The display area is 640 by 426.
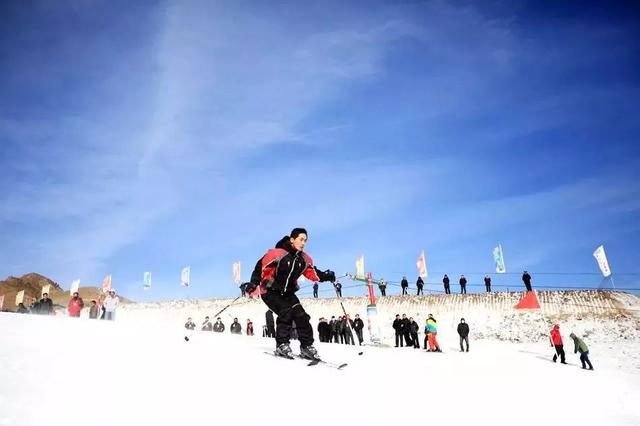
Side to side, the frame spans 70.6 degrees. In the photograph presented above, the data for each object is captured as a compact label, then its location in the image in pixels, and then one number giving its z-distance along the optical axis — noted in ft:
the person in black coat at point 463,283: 128.57
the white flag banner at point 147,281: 189.00
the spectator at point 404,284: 130.41
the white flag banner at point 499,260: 130.82
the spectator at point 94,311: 63.42
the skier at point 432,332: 58.48
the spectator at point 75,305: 55.00
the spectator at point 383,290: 137.62
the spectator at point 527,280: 114.01
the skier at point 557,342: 62.13
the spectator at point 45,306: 62.49
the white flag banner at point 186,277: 183.62
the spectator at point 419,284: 130.72
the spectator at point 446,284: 127.13
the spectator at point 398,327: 68.33
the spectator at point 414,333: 65.87
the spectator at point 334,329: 68.08
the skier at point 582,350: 57.31
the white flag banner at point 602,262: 114.21
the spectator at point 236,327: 65.94
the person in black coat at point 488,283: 131.03
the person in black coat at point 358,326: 63.67
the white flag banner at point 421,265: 142.82
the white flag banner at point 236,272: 180.08
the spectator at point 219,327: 67.80
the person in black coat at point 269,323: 56.86
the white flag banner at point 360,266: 152.34
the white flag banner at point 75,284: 150.00
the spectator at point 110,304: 57.36
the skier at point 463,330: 68.69
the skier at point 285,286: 21.34
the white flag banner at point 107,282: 174.50
